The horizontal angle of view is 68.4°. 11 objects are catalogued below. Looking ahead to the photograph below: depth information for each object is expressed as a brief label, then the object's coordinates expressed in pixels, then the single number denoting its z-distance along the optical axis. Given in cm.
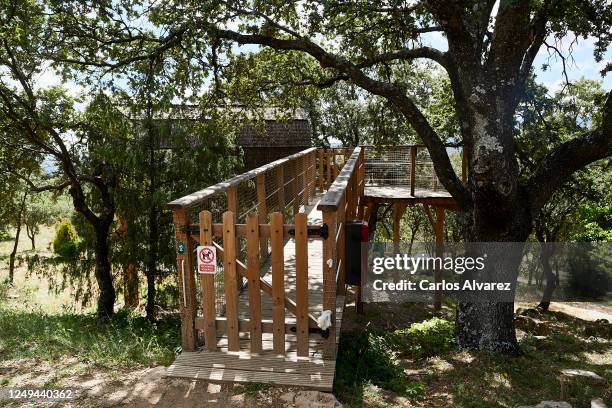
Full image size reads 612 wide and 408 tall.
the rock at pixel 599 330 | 941
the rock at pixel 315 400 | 346
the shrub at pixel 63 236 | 2638
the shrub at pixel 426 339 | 646
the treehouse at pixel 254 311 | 384
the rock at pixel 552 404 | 400
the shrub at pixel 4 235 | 2970
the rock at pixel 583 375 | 498
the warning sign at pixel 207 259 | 396
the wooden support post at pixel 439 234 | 1249
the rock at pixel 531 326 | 927
